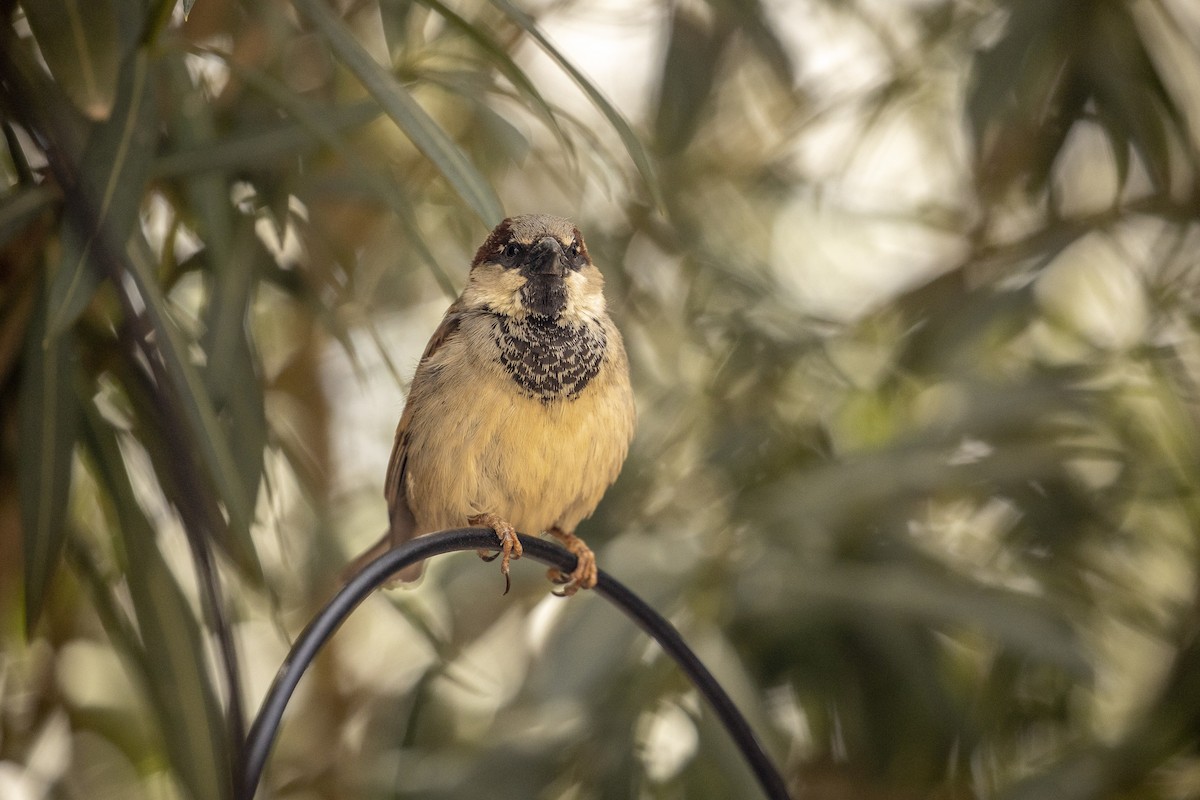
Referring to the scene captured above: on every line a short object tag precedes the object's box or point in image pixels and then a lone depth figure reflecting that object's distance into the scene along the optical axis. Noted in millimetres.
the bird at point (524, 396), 4814
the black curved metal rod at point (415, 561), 4712
